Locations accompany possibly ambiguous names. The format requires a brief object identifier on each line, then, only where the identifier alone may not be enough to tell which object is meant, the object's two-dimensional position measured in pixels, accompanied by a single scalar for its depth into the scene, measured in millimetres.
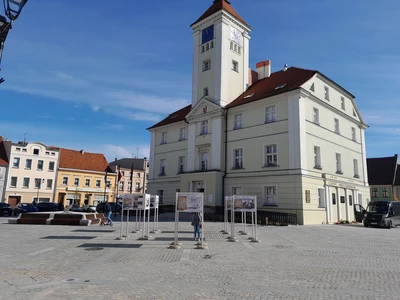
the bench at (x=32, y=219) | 22969
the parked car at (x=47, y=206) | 37081
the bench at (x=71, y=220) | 22281
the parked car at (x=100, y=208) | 42625
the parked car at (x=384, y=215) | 25656
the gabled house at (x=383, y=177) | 64250
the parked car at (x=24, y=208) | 36062
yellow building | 59106
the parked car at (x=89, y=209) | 43619
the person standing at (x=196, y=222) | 14772
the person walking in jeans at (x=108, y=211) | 21956
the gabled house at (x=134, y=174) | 72131
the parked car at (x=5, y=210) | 35656
